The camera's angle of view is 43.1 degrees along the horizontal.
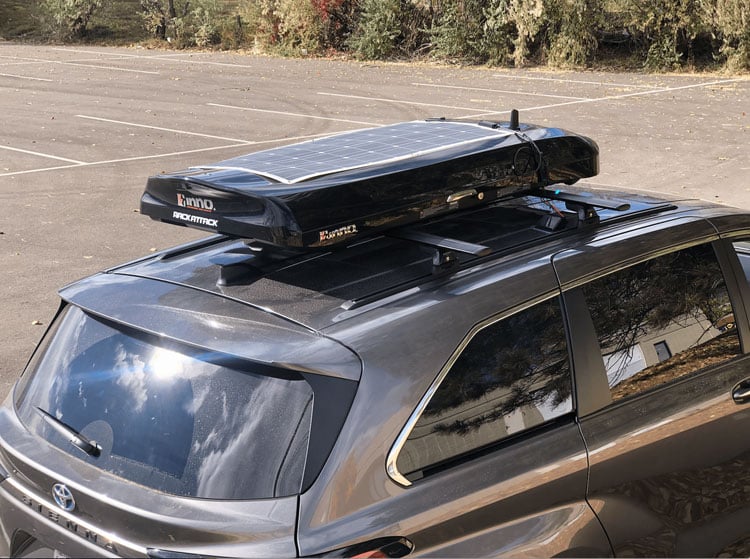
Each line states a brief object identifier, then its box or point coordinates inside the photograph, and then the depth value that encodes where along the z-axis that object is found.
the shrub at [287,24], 34.75
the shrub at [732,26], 26.62
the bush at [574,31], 29.09
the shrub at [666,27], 27.91
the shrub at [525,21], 29.36
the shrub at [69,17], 40.88
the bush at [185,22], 38.91
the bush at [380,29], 32.75
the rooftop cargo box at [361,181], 2.92
